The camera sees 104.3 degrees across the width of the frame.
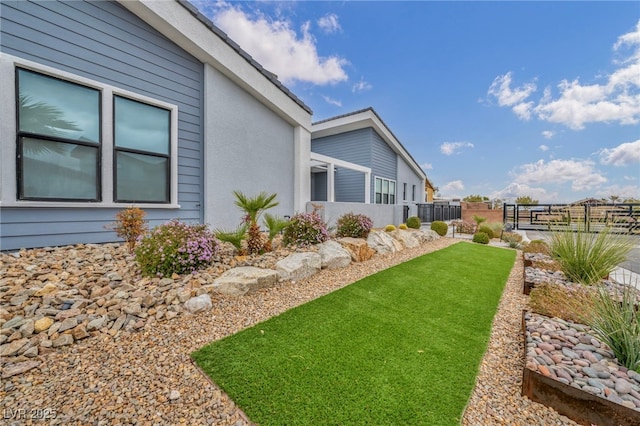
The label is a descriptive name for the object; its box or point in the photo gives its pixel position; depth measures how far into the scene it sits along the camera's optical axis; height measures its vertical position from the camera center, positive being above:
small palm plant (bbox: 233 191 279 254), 4.67 -0.28
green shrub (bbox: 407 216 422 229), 12.27 -0.69
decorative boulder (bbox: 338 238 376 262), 5.59 -0.93
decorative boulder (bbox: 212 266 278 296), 3.39 -1.06
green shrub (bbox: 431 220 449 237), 11.11 -0.84
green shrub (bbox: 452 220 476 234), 12.34 -0.90
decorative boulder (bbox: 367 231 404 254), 6.59 -0.95
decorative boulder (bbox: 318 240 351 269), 4.95 -0.98
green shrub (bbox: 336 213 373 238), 6.92 -0.53
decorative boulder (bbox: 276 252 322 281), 4.12 -1.02
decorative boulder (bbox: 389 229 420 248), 7.69 -0.93
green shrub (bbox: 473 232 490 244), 9.47 -1.08
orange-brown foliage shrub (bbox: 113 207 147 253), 4.14 -0.37
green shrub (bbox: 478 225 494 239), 10.45 -0.87
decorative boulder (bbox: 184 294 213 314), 2.96 -1.19
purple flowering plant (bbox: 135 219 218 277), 3.50 -0.67
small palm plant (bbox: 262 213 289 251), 4.99 -0.42
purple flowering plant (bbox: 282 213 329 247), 5.53 -0.56
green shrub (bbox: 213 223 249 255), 4.39 -0.56
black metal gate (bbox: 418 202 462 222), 16.26 -0.18
